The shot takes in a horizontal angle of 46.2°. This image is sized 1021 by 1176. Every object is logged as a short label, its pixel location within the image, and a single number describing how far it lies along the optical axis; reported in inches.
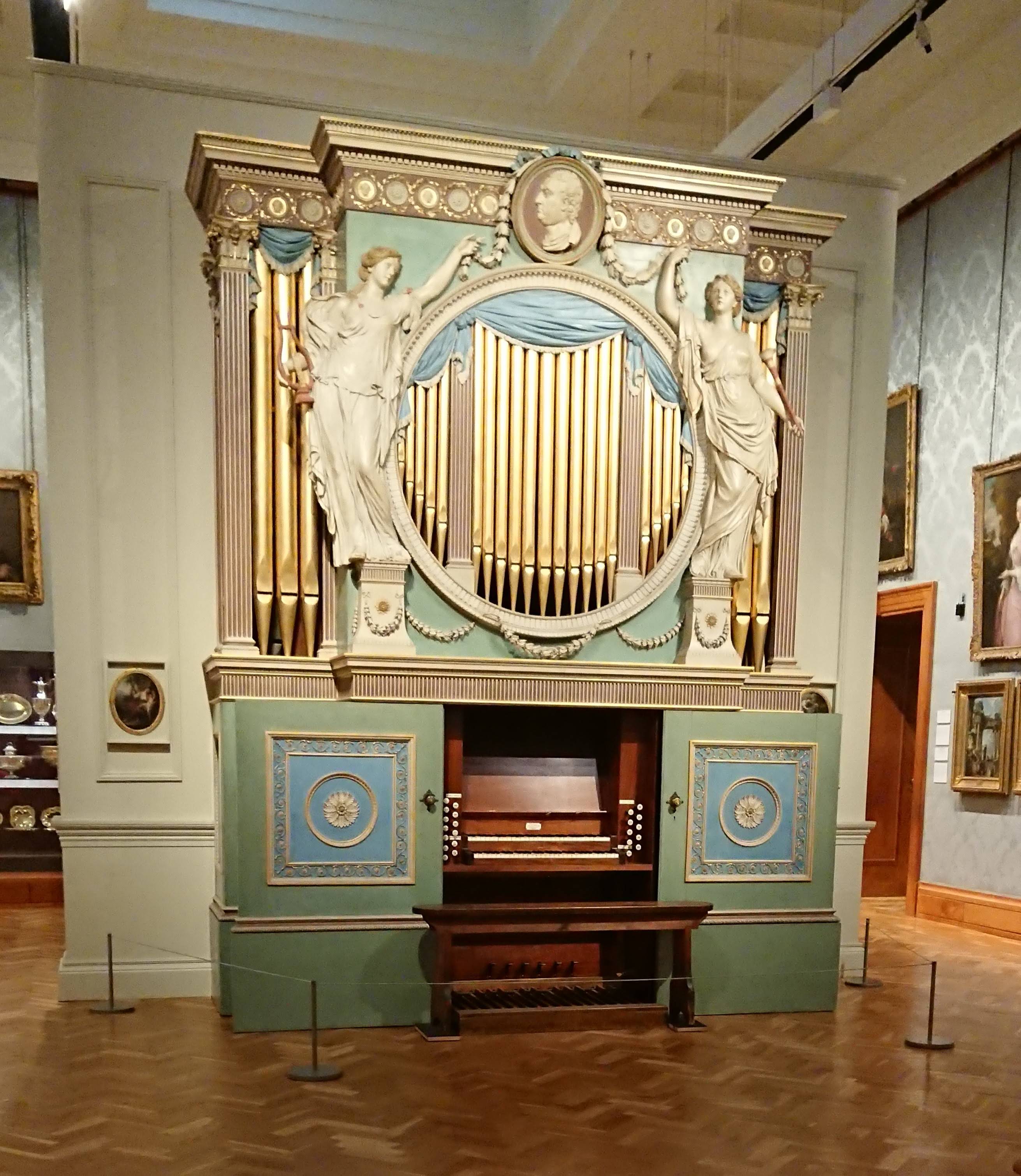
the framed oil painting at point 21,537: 389.7
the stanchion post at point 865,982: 279.7
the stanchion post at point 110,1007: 241.8
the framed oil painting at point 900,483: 423.2
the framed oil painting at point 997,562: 370.3
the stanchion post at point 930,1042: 227.9
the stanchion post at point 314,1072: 198.7
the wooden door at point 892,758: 450.3
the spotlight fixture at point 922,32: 266.8
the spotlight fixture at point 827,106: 299.4
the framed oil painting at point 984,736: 367.6
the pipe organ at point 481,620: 234.7
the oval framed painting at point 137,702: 259.1
